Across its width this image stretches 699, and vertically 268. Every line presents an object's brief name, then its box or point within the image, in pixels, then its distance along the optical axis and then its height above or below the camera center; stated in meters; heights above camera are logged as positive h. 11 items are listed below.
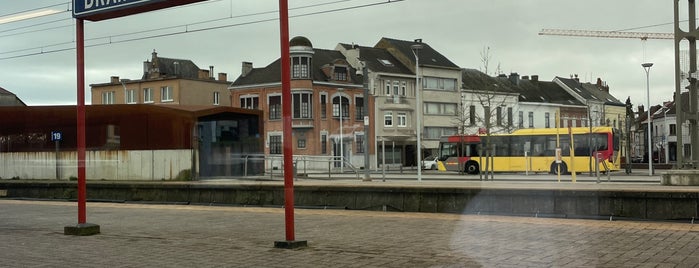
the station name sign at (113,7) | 12.31 +2.57
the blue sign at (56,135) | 31.09 +0.72
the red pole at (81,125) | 12.98 +0.49
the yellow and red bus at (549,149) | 44.06 -0.29
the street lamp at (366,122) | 34.88 +1.22
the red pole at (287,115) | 10.34 +0.49
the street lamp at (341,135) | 68.05 +1.22
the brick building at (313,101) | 68.44 +4.85
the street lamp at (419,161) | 37.81 -0.81
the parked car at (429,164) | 69.51 -1.77
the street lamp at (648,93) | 45.01 +3.72
